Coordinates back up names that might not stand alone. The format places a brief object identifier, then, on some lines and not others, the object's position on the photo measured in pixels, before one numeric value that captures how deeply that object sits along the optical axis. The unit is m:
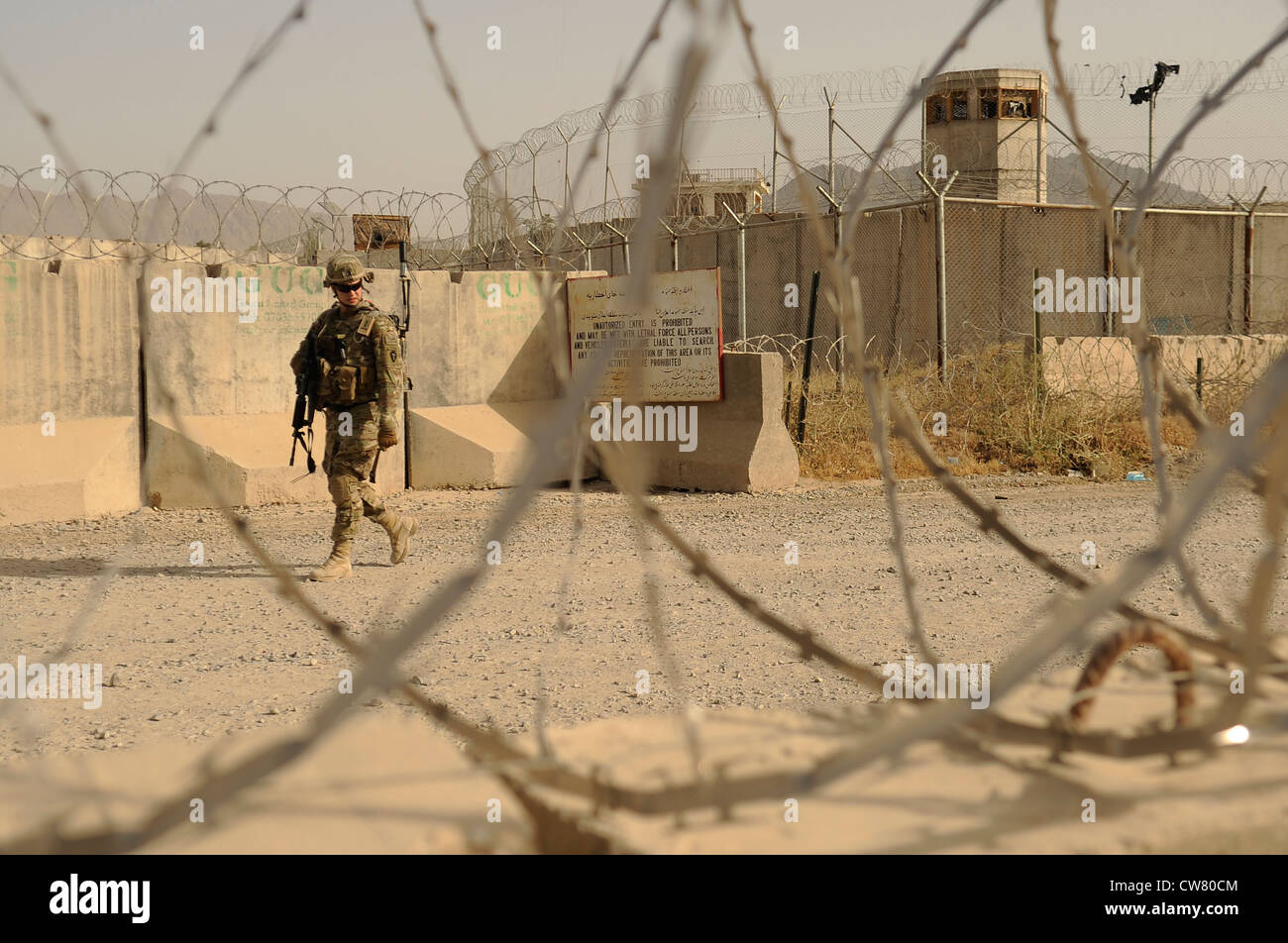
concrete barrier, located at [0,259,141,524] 7.78
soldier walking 6.61
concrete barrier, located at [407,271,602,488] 9.66
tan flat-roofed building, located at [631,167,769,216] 21.50
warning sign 9.48
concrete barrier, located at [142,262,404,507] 8.44
